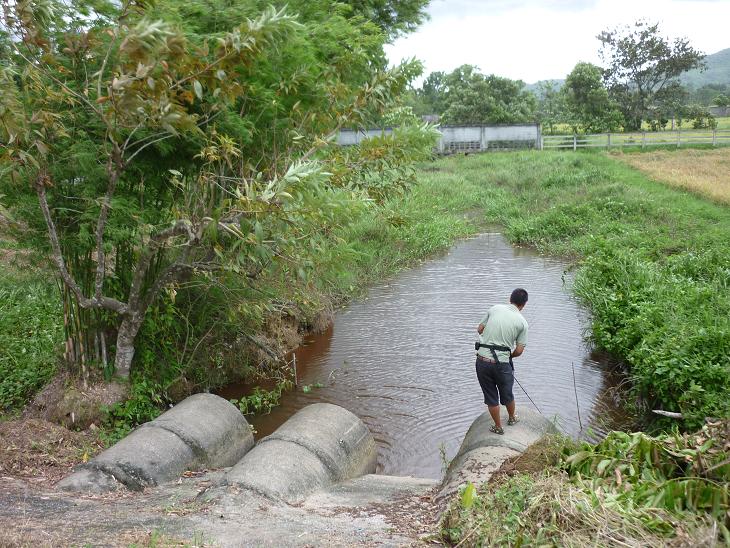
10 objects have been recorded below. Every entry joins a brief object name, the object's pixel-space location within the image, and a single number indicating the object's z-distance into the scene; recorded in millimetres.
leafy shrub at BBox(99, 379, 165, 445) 8023
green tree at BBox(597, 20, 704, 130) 44031
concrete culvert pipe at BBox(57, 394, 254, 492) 6545
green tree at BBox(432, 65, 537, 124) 46812
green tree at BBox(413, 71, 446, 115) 58031
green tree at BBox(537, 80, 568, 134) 48531
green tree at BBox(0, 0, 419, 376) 6652
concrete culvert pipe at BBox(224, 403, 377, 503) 6301
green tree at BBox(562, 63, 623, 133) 42278
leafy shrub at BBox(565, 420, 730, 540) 4512
